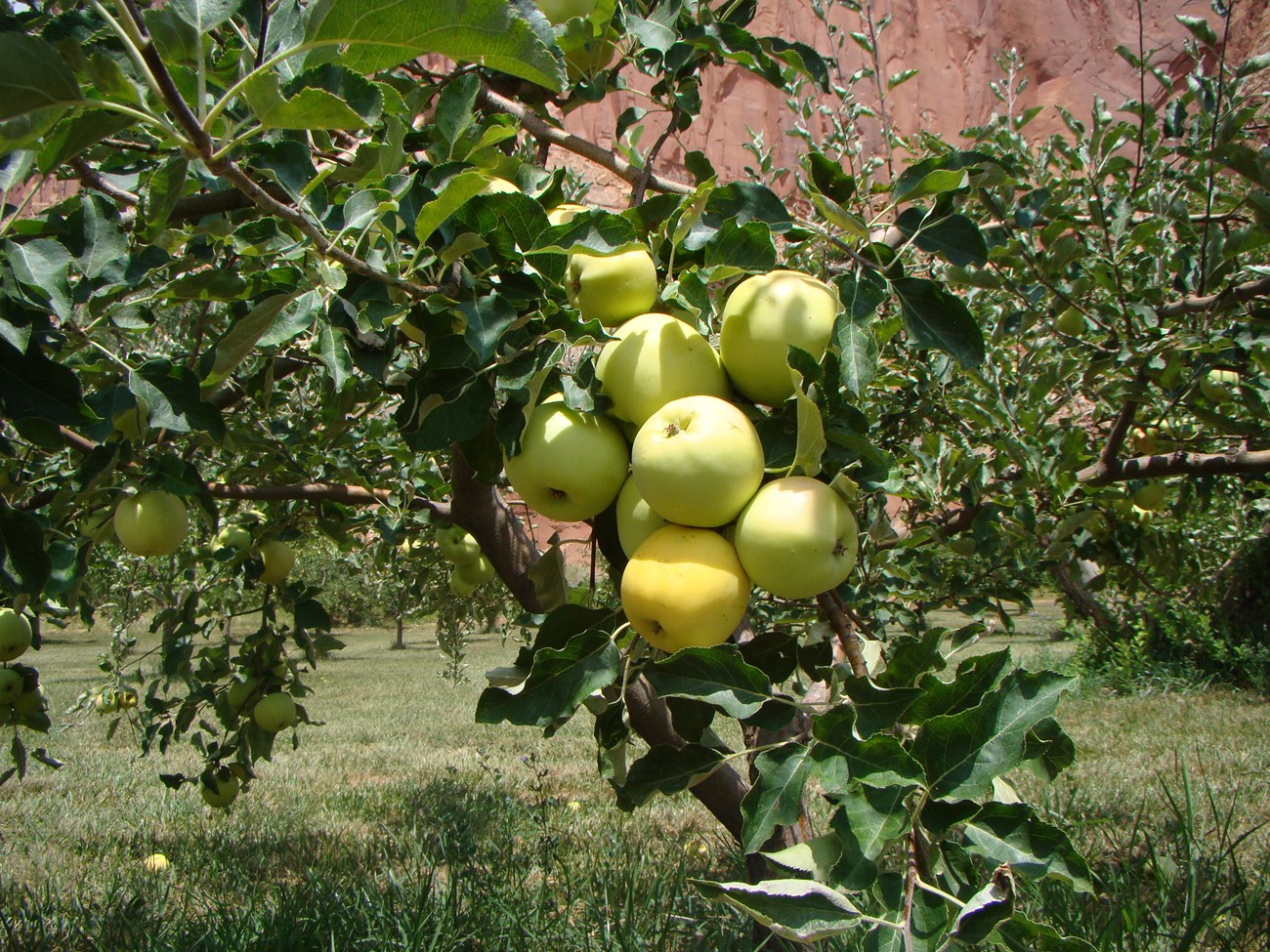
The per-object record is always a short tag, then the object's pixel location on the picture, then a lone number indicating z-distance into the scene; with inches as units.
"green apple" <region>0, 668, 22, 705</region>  89.6
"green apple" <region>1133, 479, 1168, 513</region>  113.4
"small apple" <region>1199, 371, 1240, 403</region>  91.7
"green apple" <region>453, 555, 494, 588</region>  111.6
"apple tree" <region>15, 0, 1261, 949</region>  27.7
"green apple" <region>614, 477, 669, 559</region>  36.5
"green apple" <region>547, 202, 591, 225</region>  41.2
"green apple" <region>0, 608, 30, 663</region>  90.5
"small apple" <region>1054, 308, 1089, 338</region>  106.9
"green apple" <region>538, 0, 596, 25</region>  50.1
